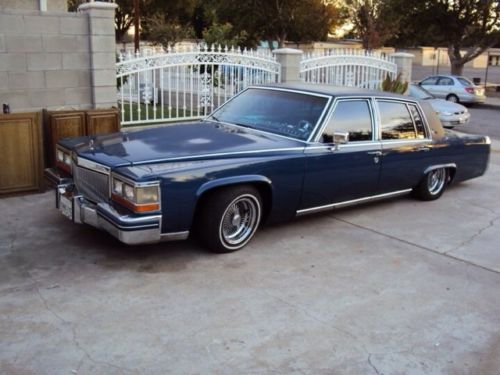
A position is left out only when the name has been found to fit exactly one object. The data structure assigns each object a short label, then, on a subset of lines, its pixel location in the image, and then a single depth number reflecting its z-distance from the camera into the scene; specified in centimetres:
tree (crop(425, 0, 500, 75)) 2747
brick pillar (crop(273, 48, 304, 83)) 1157
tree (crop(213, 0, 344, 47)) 3397
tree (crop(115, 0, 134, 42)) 4244
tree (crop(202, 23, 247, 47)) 1602
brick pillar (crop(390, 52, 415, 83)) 1488
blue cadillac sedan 502
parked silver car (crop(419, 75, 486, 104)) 2355
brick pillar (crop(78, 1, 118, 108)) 808
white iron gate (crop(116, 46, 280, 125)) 952
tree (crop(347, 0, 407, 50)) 3456
